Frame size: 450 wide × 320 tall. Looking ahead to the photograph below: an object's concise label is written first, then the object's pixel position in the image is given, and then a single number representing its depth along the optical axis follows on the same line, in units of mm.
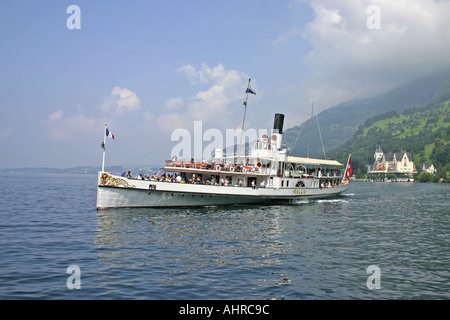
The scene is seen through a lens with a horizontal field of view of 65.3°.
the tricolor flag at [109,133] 33562
